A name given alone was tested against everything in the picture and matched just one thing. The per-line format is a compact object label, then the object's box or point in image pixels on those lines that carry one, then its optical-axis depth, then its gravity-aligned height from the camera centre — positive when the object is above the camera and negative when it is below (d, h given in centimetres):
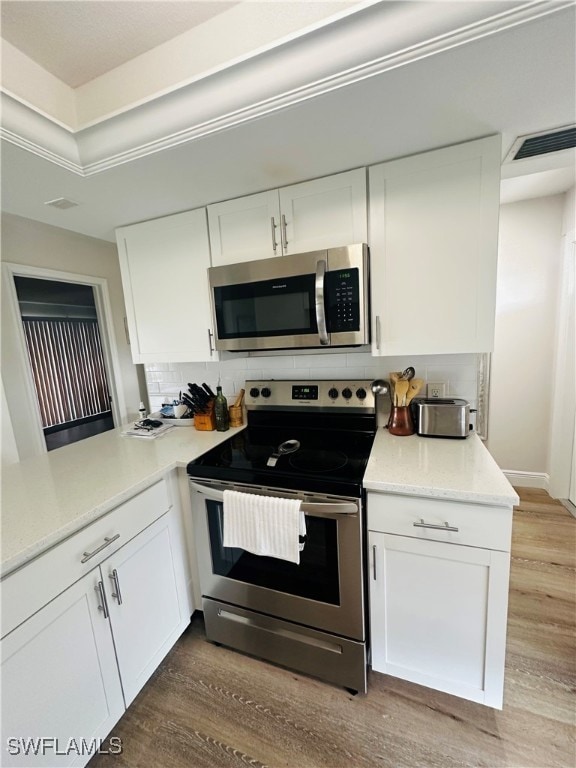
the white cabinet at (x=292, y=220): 145 +57
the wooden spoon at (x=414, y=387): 156 -28
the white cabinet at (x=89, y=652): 90 -102
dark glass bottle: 188 -41
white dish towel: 121 -72
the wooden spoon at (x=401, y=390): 158 -29
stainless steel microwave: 141 +17
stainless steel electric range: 122 -95
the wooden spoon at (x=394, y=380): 162 -25
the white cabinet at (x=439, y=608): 113 -104
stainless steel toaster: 150 -43
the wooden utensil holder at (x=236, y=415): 196 -46
